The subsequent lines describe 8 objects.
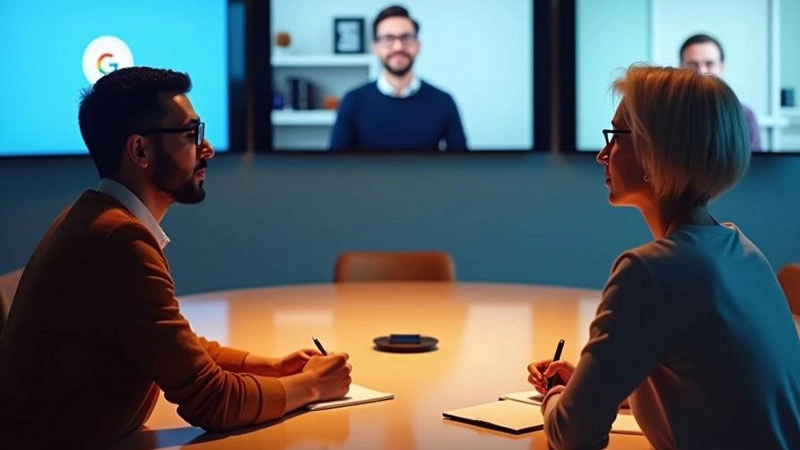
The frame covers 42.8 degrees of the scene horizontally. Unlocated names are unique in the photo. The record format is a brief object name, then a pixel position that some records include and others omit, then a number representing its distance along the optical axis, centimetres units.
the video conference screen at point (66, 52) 470
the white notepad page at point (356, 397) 191
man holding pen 168
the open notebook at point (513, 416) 176
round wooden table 171
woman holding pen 148
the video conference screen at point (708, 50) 486
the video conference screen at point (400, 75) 506
